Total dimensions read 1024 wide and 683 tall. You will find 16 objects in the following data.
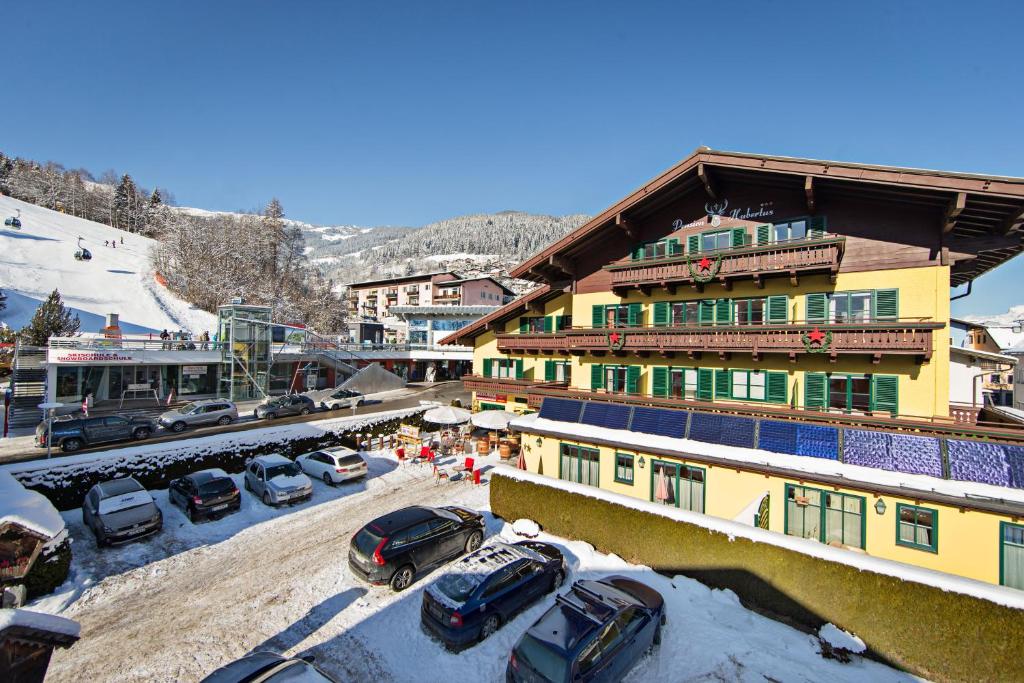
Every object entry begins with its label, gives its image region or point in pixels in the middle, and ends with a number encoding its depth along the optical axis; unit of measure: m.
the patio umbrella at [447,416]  28.31
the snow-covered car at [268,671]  7.51
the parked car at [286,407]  34.97
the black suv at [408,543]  13.41
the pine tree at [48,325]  40.69
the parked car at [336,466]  22.28
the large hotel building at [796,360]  14.20
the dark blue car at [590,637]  8.97
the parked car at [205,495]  17.75
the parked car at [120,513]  15.48
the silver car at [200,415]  29.98
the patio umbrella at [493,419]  26.47
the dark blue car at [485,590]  11.02
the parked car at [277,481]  19.63
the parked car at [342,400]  39.92
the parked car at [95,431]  25.25
